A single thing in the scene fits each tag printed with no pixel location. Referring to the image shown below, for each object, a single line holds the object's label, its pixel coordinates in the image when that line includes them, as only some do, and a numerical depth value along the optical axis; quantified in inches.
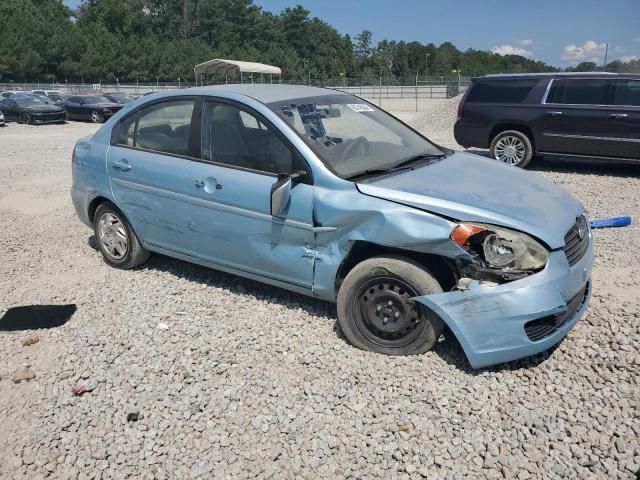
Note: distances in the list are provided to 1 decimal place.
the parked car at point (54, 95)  1165.1
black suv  383.9
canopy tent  1544.0
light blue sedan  133.0
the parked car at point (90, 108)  1029.2
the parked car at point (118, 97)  1082.7
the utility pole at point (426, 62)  4159.7
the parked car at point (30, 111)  975.6
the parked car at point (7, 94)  1111.0
